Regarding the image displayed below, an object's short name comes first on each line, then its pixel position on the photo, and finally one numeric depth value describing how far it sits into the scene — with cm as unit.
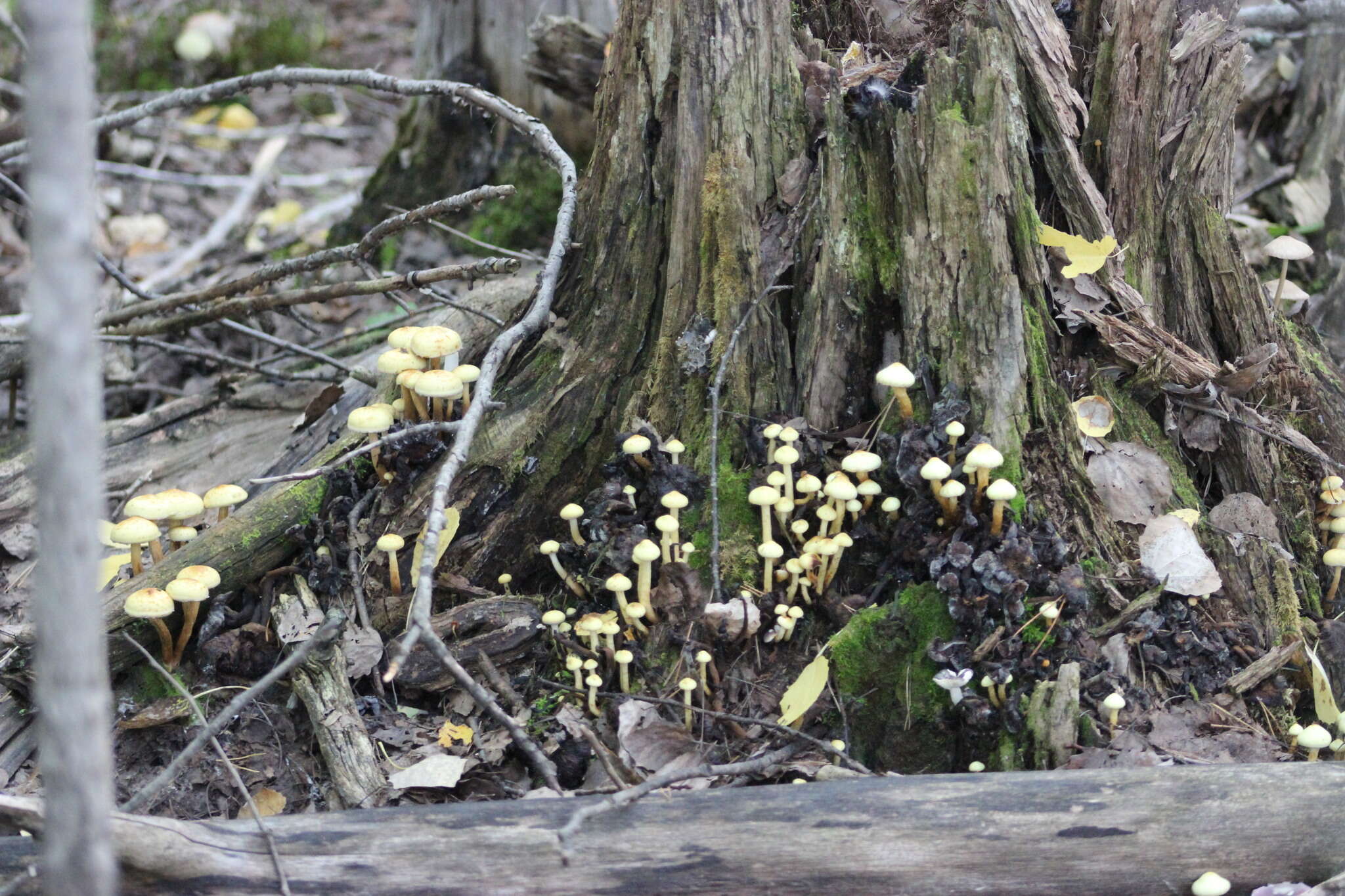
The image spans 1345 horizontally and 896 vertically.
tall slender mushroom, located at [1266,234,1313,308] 1035
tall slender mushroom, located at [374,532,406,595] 853
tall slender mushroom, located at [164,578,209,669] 810
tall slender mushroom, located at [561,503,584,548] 859
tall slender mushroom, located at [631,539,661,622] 795
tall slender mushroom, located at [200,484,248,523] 898
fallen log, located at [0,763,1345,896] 613
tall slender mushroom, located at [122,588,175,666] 792
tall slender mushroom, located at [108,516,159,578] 840
